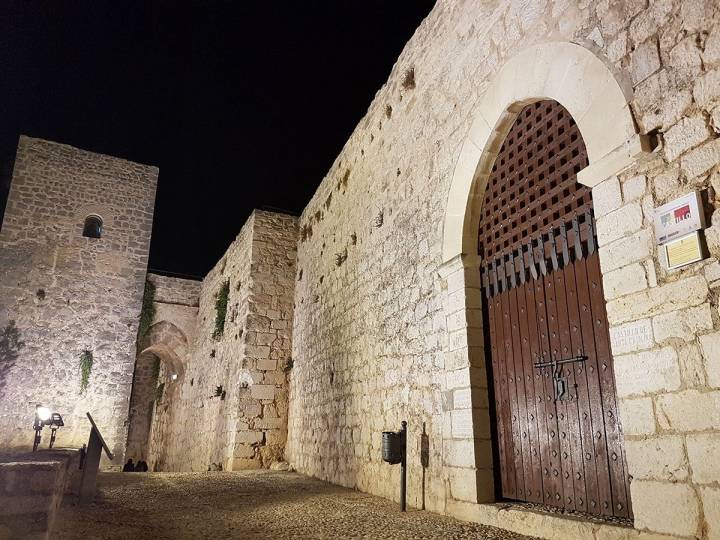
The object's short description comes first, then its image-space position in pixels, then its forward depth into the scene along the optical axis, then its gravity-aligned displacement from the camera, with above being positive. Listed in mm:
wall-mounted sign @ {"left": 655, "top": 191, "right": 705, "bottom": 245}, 2299 +902
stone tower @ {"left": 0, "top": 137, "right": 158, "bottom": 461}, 11039 +2788
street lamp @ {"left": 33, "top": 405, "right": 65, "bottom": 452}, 6504 -93
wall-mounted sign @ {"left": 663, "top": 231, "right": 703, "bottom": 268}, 2279 +741
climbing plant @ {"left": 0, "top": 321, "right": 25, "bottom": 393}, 10805 +1351
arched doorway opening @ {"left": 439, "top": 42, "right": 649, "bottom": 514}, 2830 +1509
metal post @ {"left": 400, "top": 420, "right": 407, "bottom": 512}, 4312 -448
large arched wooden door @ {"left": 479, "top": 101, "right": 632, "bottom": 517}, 2986 +591
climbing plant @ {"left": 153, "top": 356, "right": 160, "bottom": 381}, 16744 +1445
